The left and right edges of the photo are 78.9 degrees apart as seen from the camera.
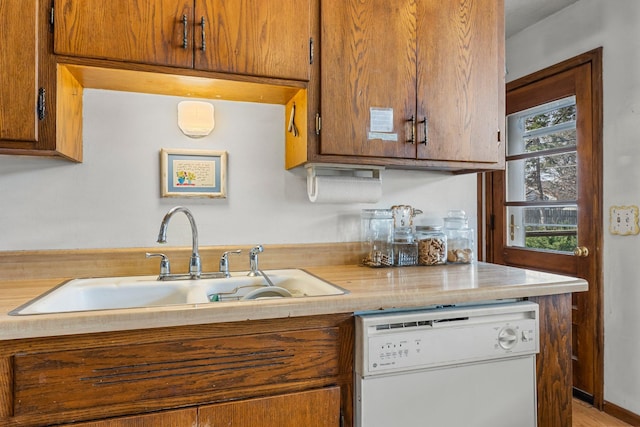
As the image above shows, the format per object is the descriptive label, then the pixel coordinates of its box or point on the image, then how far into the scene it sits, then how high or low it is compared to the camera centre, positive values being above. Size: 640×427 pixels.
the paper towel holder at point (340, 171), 1.62 +0.19
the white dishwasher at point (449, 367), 1.12 -0.47
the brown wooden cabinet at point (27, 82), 1.13 +0.40
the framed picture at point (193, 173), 1.53 +0.17
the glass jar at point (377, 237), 1.68 -0.10
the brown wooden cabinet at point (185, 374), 0.90 -0.40
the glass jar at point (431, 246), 1.73 -0.15
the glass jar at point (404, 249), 1.71 -0.16
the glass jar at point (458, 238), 1.78 -0.12
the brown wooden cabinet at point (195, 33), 1.20 +0.59
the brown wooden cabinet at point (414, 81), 1.44 +0.52
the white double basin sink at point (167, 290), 1.26 -0.26
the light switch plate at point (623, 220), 2.07 -0.04
